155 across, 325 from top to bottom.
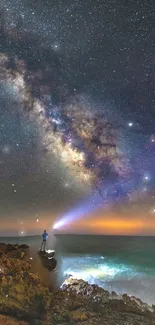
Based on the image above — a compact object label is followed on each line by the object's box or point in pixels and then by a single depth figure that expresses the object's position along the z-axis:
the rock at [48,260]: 24.58
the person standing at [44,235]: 27.44
